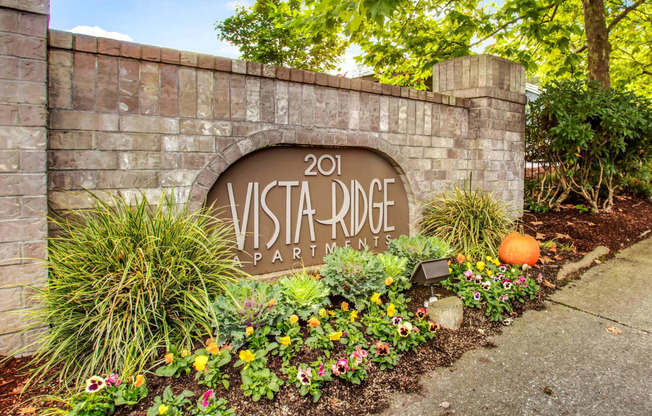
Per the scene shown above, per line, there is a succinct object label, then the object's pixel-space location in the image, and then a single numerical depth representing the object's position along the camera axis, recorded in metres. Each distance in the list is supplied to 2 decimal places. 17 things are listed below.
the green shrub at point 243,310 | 2.34
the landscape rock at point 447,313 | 2.94
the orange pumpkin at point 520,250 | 4.02
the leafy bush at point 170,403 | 1.83
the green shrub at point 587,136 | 5.66
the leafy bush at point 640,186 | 7.54
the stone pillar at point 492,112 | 5.11
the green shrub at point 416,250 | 3.60
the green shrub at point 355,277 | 2.93
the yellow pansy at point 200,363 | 2.03
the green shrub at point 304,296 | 2.59
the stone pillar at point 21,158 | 2.32
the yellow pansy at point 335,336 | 2.35
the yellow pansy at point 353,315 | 2.66
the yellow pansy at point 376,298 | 2.83
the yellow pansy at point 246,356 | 2.09
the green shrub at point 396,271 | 3.20
